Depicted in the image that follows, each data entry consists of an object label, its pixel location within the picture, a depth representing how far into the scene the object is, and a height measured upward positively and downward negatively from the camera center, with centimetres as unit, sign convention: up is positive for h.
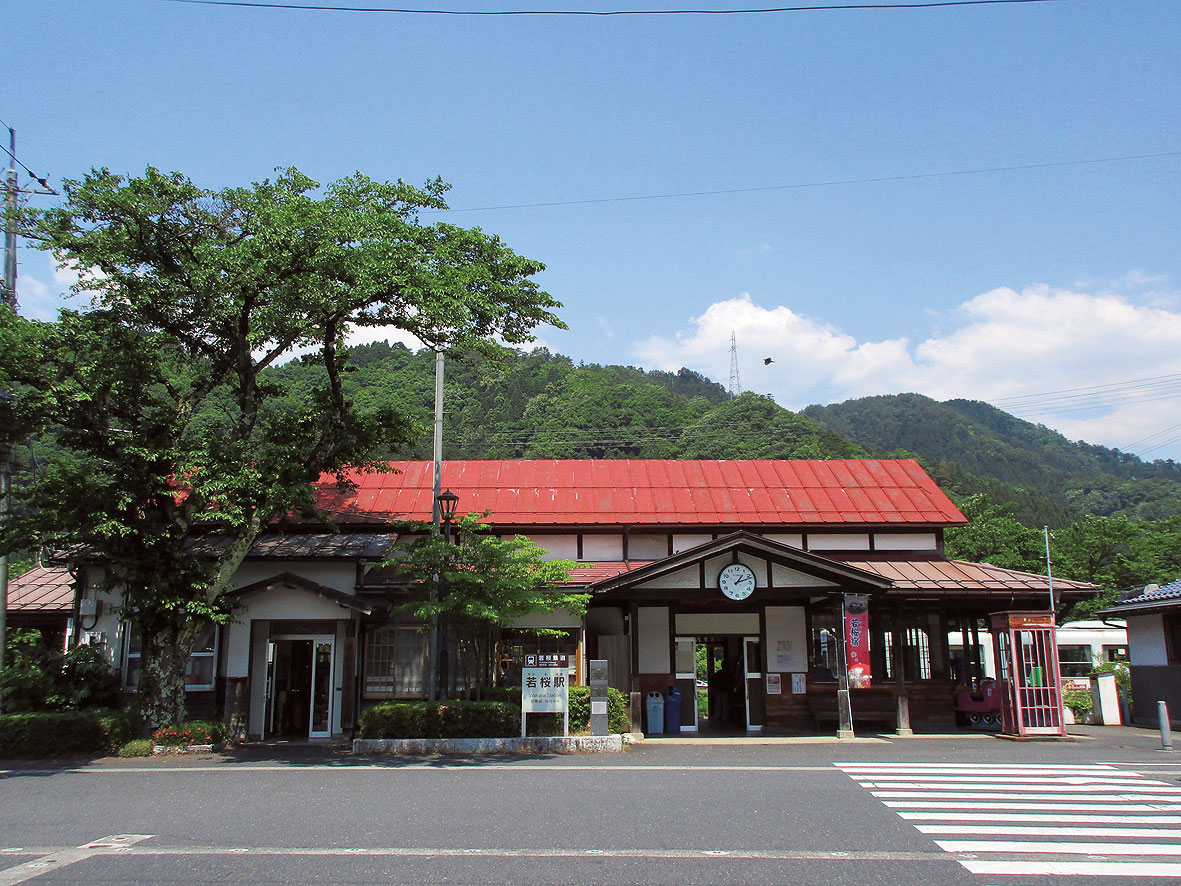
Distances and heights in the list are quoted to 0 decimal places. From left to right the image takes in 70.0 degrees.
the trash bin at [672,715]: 1752 -174
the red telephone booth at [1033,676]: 1625 -94
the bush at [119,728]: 1466 -159
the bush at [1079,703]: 2139 -192
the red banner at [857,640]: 1639 -24
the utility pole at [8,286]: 1517 +650
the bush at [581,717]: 1538 -157
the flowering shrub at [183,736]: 1464 -174
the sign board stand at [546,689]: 1491 -101
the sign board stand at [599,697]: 1509 -118
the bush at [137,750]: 1448 -195
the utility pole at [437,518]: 1563 +217
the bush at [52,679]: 1536 -80
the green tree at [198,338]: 1404 +519
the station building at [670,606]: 1686 +48
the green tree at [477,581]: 1474 +87
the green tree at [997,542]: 5125 +515
